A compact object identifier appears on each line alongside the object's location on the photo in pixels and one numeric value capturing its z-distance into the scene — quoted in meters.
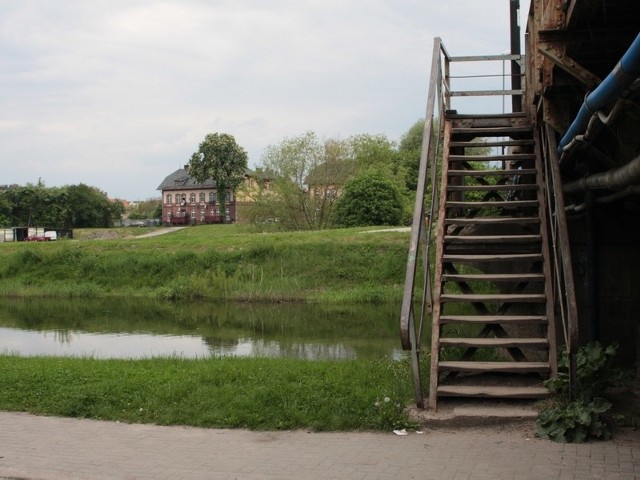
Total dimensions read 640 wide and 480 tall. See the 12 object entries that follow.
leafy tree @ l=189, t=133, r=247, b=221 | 94.75
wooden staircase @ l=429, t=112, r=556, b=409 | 7.77
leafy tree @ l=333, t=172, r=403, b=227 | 42.66
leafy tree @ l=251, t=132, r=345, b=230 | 50.44
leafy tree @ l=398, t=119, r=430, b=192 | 62.78
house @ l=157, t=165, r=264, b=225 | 103.67
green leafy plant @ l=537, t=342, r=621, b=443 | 6.43
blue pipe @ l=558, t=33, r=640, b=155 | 4.75
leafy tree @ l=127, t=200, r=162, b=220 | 134.62
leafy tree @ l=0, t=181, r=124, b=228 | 91.50
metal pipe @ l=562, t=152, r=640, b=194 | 6.26
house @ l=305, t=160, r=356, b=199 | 52.19
